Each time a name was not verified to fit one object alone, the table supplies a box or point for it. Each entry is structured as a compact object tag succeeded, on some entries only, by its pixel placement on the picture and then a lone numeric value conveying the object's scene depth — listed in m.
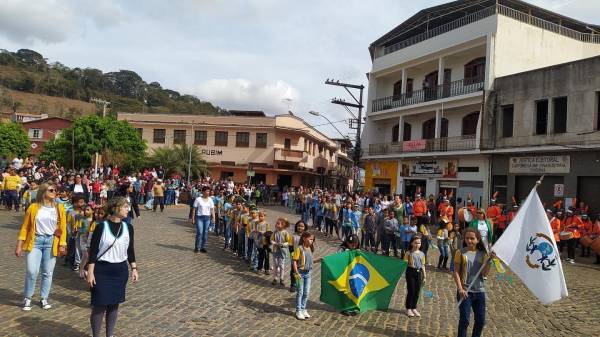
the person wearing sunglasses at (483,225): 11.39
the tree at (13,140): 50.44
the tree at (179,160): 38.78
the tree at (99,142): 42.09
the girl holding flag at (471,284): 6.07
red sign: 28.63
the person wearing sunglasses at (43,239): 6.43
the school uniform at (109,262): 5.09
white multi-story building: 25.03
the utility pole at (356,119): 35.59
